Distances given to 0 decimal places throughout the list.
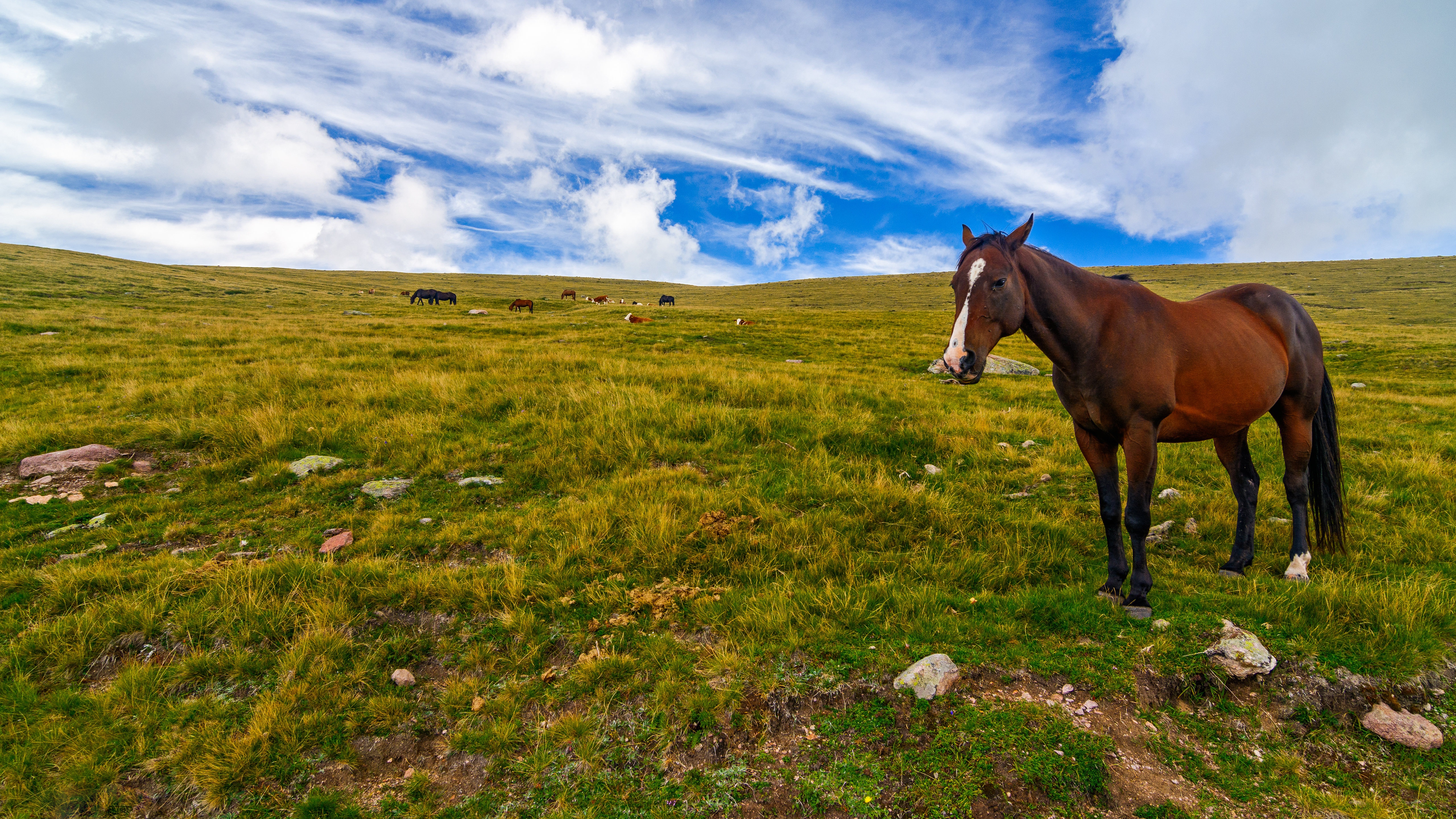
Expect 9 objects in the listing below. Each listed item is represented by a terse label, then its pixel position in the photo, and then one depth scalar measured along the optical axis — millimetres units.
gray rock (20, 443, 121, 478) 7559
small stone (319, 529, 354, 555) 5797
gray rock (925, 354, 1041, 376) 19125
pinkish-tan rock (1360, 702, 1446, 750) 3365
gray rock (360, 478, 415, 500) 7160
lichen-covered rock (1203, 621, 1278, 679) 3838
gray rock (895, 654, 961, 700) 3750
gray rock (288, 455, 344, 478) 7684
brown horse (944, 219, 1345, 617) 4547
